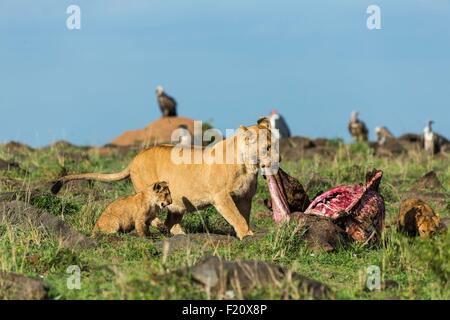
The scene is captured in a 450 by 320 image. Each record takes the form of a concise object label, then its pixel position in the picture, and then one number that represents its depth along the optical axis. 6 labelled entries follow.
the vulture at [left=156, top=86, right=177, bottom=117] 36.75
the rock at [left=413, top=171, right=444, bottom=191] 16.19
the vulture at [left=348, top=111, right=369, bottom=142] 36.50
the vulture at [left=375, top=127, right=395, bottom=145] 40.21
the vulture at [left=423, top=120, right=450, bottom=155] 27.45
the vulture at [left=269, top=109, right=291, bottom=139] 34.41
